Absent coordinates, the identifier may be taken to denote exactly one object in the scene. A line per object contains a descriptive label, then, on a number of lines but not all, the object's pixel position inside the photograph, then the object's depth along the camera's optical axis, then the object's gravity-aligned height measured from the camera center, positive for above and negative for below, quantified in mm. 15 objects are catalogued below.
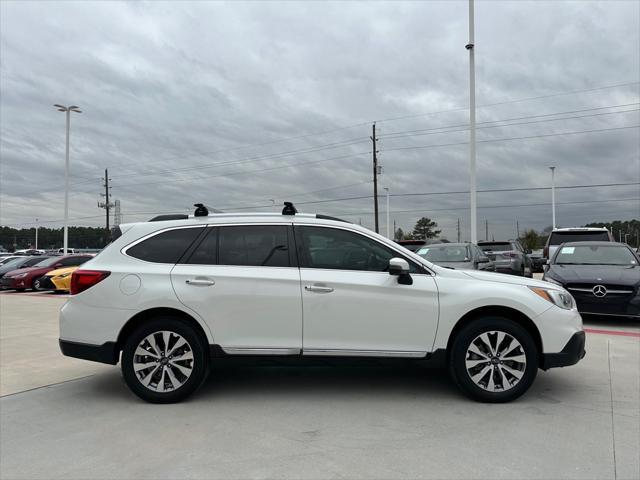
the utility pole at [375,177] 36000 +6166
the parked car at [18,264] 21656 -297
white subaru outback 4430 -586
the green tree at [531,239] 88812 +3221
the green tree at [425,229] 86438 +5017
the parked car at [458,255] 11268 +40
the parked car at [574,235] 15812 +699
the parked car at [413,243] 17555 +508
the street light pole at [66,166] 31281 +6125
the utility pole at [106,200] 59784 +7035
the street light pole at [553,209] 40931 +4000
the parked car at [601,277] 8328 -368
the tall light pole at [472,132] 18141 +4799
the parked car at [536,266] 25109 -516
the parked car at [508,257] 14969 -14
